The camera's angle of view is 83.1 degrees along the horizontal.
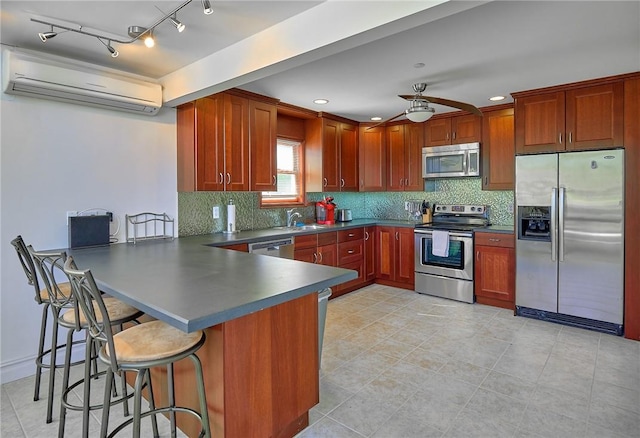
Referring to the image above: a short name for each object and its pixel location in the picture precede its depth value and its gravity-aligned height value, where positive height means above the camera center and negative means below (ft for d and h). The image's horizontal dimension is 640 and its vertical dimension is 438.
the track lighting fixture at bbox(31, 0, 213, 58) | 6.66 +3.68
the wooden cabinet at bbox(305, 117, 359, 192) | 15.89 +2.33
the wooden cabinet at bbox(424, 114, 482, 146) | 15.02 +3.24
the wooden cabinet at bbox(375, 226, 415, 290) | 16.10 -2.33
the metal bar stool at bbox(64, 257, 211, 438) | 4.67 -1.92
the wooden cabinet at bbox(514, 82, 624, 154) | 11.05 +2.73
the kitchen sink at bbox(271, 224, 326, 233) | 14.16 -0.85
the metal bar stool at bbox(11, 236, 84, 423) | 6.75 -1.86
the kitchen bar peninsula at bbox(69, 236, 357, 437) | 4.86 -1.88
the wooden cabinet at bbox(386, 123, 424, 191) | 16.89 +2.35
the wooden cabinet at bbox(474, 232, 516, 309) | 13.32 -2.47
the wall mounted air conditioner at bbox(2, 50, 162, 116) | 7.97 +3.05
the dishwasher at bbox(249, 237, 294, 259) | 11.84 -1.37
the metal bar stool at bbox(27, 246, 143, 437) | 5.64 -1.91
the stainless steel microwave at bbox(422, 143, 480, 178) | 14.90 +1.90
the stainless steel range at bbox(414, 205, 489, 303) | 14.25 -1.99
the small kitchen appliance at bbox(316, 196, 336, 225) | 16.79 -0.22
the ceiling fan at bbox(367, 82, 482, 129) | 9.73 +2.76
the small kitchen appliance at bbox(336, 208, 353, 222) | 17.71 -0.44
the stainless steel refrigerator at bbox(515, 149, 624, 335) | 11.00 -1.12
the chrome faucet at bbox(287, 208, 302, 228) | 15.61 -0.36
